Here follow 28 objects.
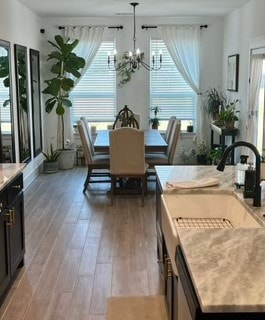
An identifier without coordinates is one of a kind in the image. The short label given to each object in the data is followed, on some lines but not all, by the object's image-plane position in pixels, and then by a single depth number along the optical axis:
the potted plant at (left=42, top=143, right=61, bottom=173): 5.90
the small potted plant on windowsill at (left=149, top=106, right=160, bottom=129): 6.29
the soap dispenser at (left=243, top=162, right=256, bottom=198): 1.88
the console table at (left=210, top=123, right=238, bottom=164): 5.24
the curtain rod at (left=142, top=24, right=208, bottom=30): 6.16
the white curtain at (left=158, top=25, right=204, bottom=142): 6.15
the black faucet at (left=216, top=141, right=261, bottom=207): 1.77
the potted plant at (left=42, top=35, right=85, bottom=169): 5.79
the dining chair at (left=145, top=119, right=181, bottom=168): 4.73
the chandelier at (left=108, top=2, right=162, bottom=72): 6.06
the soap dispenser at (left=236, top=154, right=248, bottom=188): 2.09
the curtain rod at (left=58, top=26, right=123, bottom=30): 6.16
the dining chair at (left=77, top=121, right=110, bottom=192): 4.71
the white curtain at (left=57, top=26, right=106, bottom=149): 6.12
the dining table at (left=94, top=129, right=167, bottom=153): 4.60
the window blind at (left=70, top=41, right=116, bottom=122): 6.28
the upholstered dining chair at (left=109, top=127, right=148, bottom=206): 4.26
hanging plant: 6.20
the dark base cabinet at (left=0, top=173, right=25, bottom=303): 2.40
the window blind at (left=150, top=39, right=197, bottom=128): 6.27
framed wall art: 5.35
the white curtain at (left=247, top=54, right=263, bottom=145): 4.71
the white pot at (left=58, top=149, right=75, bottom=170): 6.07
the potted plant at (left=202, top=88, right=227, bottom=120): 6.04
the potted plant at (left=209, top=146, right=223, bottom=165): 5.27
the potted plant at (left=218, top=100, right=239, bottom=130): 5.23
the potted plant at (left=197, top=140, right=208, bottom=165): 6.14
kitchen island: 0.98
